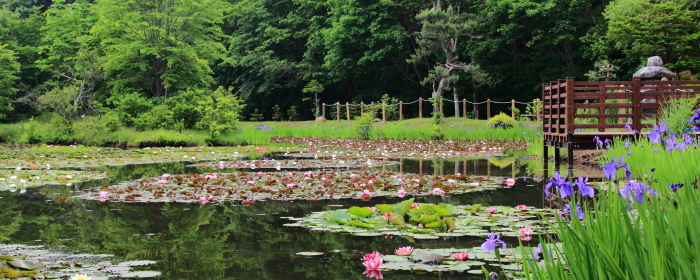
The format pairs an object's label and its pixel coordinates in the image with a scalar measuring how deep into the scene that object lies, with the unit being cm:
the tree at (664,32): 1853
